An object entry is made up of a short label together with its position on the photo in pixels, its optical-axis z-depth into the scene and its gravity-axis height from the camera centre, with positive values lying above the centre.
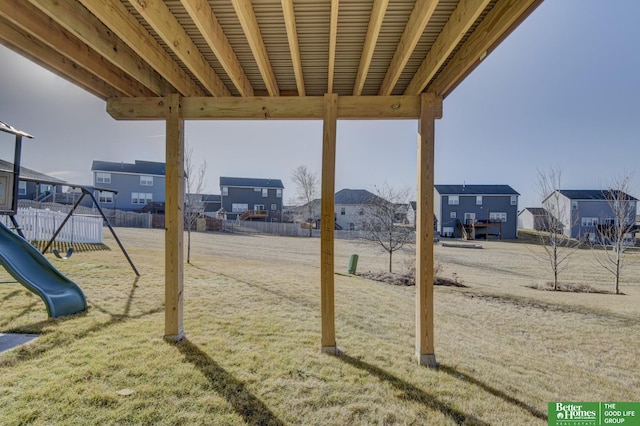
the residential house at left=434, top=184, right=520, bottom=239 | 27.64 +1.14
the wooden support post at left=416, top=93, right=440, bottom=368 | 2.79 -0.03
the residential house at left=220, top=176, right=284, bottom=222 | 30.69 +2.36
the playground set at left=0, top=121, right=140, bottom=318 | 3.44 -0.81
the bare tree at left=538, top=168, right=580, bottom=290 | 9.55 +0.81
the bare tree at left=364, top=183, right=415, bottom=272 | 10.05 -0.18
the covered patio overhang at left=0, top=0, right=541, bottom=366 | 1.95 +1.41
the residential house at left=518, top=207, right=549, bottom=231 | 36.11 +0.65
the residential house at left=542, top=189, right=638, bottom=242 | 27.17 +1.63
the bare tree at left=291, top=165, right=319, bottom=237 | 31.14 +3.93
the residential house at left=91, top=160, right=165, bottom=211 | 25.73 +3.37
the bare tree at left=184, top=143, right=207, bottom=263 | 9.86 +1.73
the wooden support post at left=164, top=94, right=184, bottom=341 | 2.92 +0.03
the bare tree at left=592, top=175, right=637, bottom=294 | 8.99 +0.50
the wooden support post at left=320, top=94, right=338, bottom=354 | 2.87 +0.04
